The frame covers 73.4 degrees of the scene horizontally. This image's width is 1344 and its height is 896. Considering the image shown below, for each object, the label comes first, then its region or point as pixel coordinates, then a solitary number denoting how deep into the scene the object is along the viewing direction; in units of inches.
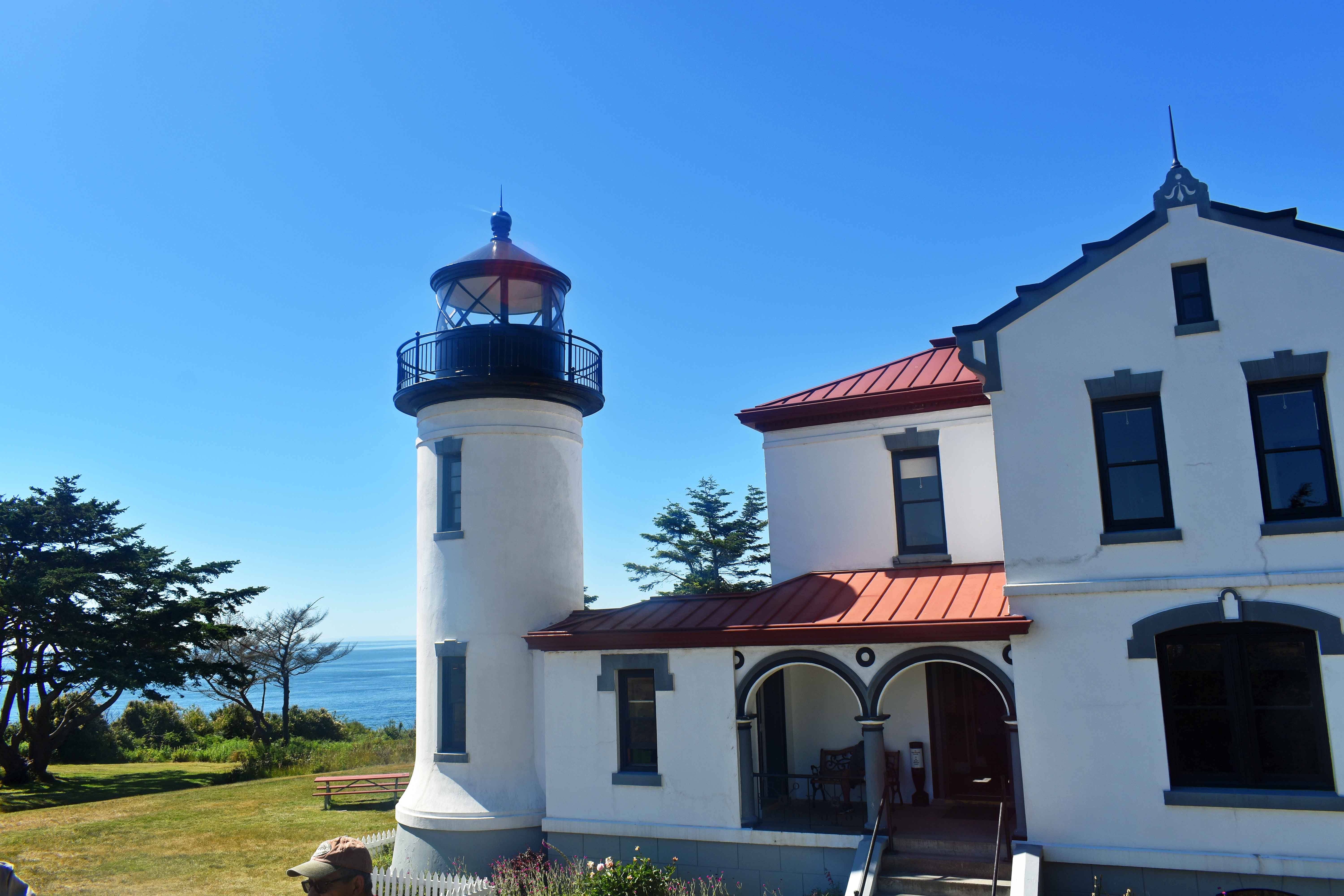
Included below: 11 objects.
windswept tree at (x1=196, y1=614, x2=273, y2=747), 1127.6
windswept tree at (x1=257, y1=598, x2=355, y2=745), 1513.3
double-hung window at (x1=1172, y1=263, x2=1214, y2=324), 419.5
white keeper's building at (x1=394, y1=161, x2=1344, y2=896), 394.0
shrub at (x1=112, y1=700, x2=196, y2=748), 1398.9
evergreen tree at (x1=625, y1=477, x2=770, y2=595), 1680.6
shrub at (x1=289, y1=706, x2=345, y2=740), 1435.8
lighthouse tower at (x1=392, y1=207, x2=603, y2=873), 570.3
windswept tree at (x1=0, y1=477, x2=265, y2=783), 992.2
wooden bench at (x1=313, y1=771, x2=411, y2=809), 866.8
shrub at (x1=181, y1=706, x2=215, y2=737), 1438.2
